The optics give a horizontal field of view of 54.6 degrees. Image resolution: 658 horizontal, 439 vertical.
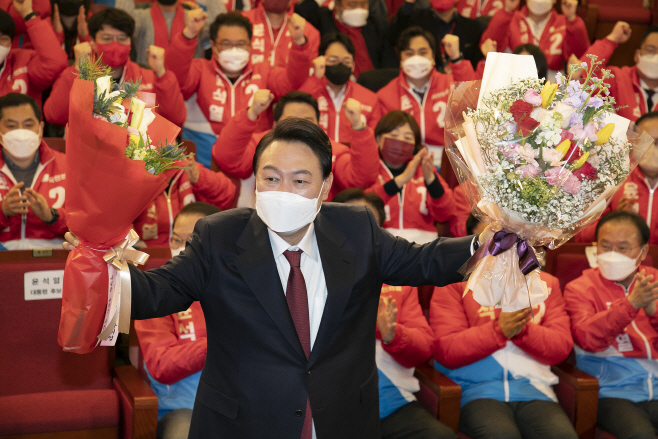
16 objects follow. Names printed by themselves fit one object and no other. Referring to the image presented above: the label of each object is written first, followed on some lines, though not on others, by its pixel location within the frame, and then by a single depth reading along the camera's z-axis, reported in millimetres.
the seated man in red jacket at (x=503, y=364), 2705
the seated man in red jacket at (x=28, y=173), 3229
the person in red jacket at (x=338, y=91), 4461
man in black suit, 1538
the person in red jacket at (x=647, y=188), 3994
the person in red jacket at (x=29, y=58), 3973
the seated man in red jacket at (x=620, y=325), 2816
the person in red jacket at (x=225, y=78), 4273
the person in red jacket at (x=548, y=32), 5480
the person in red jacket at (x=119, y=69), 3828
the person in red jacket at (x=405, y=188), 3652
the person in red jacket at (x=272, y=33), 4910
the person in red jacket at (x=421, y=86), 4512
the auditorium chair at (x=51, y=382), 2352
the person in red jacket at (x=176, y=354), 2486
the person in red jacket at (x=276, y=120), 3545
